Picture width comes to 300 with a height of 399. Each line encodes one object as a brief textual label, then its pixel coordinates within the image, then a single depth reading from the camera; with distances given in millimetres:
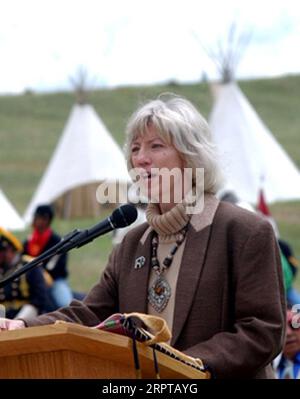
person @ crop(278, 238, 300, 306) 14298
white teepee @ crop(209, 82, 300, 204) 33281
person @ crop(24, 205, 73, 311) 19500
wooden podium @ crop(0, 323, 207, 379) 5148
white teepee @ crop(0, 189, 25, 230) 29094
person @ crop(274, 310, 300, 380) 9445
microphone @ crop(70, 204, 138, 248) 5781
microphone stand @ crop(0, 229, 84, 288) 5789
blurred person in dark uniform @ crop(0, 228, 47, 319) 16766
